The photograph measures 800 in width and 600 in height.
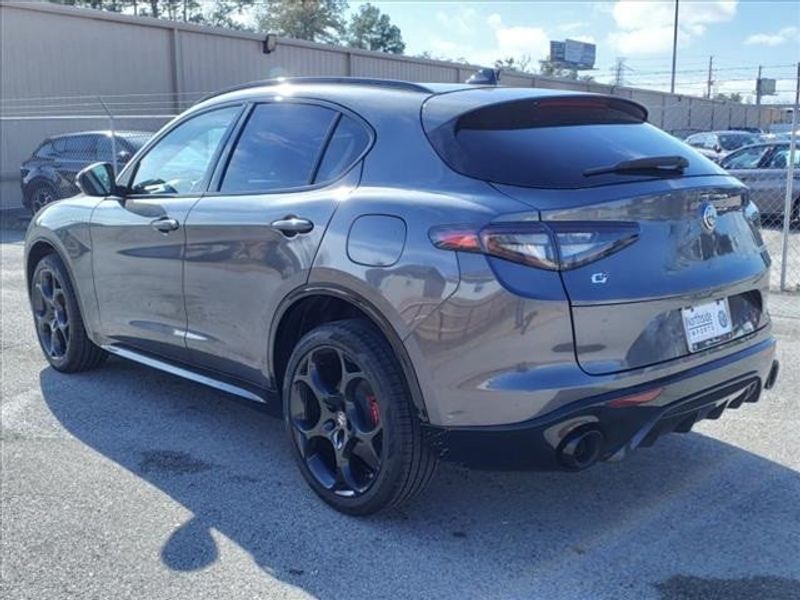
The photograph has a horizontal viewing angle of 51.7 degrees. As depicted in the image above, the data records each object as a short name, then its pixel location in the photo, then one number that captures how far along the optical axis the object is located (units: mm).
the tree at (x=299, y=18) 58747
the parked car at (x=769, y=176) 13008
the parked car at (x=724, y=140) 24672
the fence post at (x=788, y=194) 7629
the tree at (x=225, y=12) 61344
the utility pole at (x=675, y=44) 57088
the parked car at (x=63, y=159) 13281
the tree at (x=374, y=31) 77812
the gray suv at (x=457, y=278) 2932
